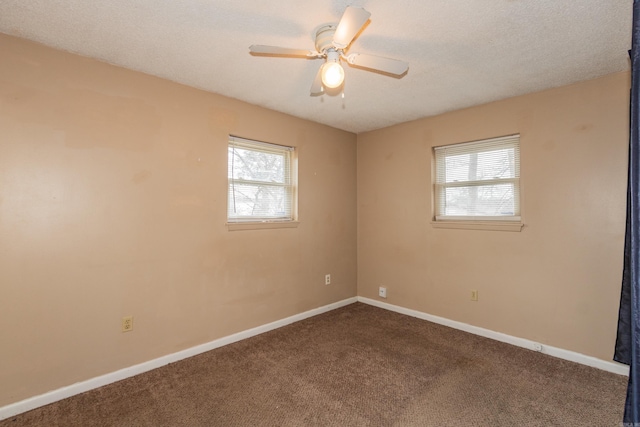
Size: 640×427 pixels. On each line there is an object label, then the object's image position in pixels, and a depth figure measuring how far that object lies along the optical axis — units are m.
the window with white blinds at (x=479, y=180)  3.12
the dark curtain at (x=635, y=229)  1.28
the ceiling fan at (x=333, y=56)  1.79
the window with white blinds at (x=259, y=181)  3.18
